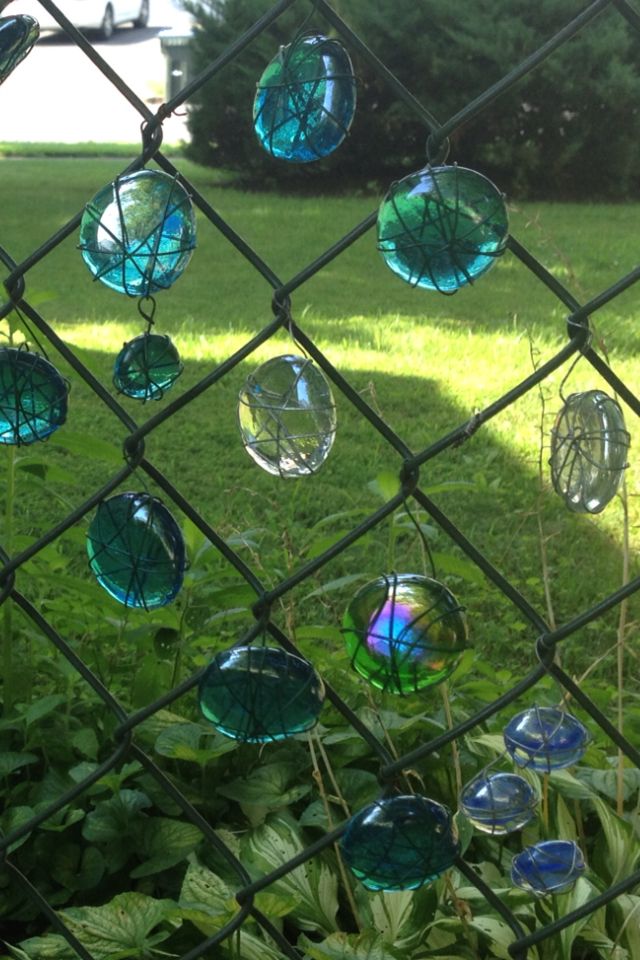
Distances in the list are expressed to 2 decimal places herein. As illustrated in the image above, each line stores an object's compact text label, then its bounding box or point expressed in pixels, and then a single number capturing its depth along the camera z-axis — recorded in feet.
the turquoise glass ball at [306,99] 1.87
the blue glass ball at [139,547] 2.22
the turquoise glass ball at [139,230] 1.95
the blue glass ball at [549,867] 2.33
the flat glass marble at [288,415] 1.95
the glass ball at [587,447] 1.89
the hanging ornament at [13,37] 2.12
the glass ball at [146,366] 2.16
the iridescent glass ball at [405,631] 1.98
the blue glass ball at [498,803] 2.25
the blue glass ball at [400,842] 2.14
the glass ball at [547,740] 2.26
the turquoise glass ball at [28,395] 2.26
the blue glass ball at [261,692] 2.12
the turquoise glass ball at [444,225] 1.76
